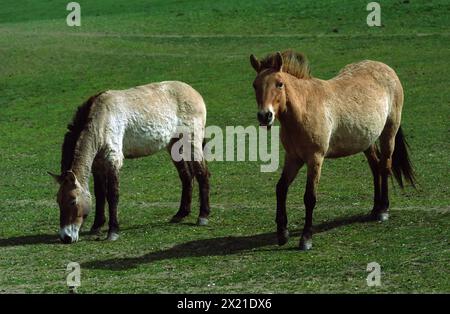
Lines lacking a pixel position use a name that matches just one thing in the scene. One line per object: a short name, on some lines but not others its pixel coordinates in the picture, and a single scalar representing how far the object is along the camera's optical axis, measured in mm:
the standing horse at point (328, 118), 12586
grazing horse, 13367
